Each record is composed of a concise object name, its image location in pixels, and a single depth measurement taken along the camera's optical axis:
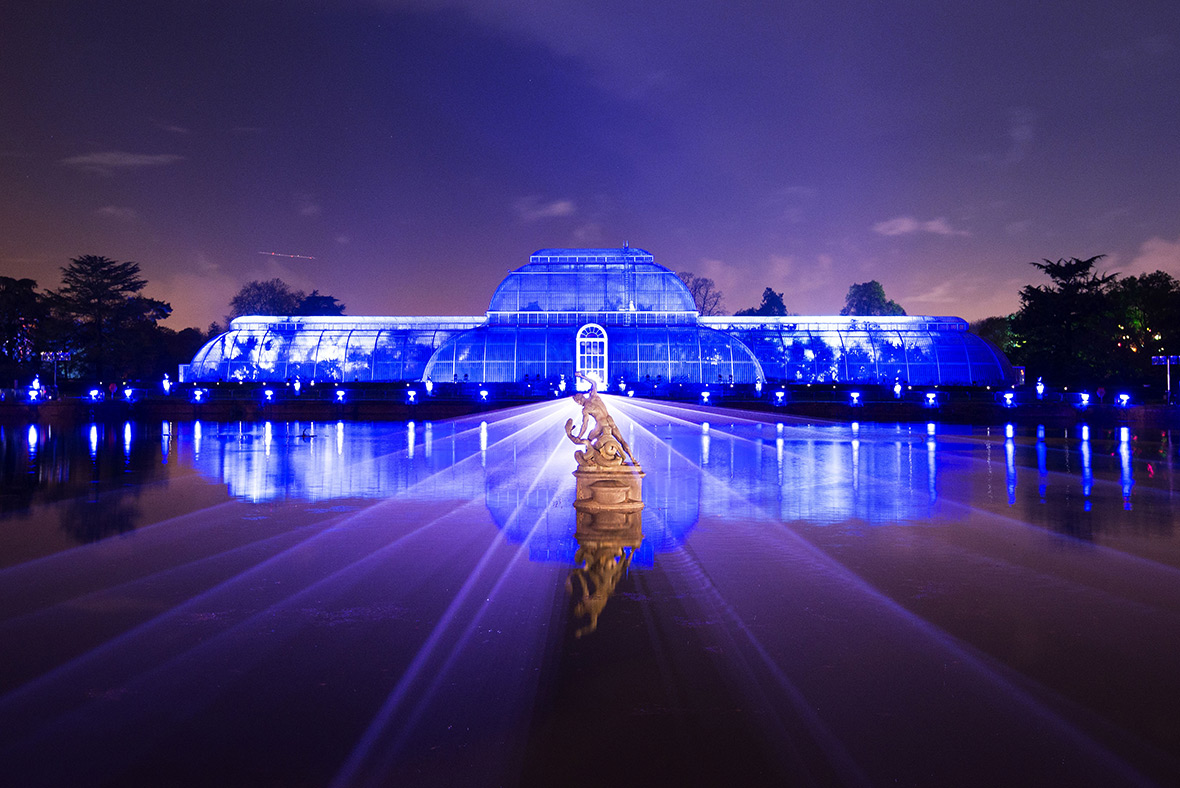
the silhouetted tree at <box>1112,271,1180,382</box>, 56.84
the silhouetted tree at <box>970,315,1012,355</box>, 92.62
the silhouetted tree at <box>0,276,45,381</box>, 65.62
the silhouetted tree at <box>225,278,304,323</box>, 86.31
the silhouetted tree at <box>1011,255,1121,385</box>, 62.72
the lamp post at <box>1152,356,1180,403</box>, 46.50
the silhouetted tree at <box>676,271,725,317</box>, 94.38
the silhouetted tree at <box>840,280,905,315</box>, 93.75
